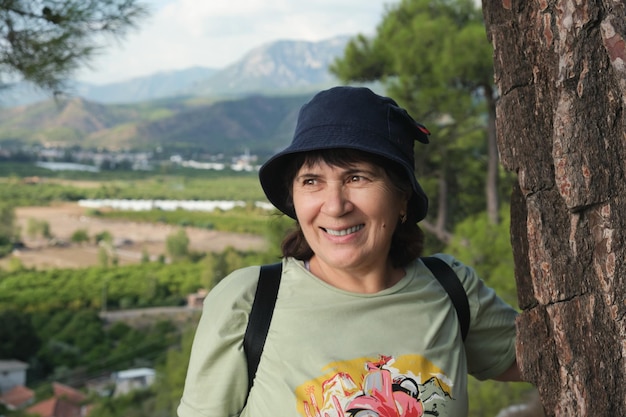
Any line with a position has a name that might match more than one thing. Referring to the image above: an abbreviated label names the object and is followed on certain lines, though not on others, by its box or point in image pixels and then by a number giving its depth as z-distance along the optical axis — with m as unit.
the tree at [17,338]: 19.09
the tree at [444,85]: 6.93
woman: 0.96
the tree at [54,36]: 3.06
